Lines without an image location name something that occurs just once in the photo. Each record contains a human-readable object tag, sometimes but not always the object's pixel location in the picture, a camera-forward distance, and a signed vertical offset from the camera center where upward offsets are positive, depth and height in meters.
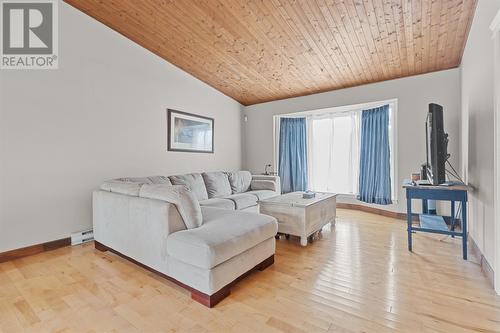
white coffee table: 2.73 -0.59
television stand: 2.32 -0.34
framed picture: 4.09 +0.63
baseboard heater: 2.90 -0.90
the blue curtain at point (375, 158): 4.15 +0.13
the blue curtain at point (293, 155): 5.24 +0.24
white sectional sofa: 1.65 -0.60
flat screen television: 2.36 +0.21
